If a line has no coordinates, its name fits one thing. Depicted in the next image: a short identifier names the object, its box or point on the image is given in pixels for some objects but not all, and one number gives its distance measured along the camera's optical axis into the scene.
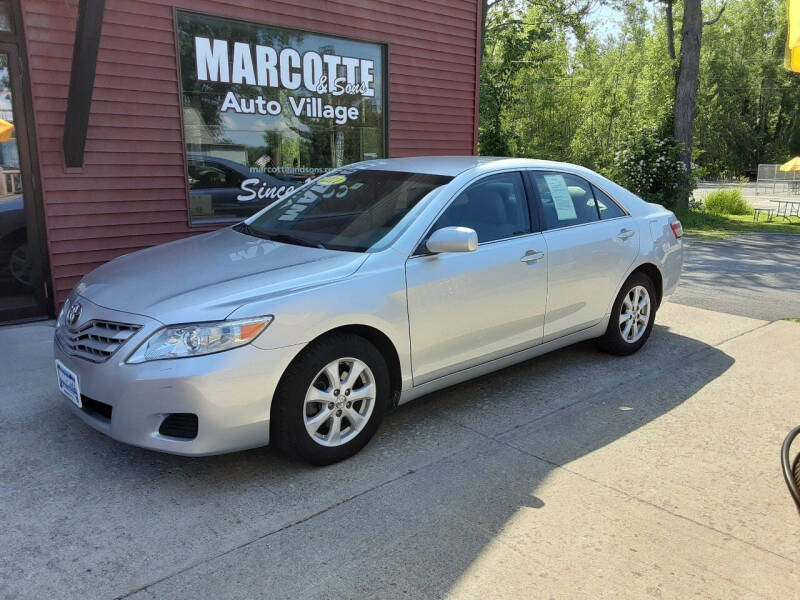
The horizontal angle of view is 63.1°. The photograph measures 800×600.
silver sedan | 2.99
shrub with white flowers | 15.31
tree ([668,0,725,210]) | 16.22
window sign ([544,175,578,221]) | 4.60
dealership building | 5.71
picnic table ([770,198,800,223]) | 17.90
